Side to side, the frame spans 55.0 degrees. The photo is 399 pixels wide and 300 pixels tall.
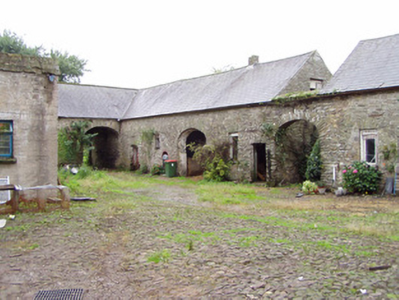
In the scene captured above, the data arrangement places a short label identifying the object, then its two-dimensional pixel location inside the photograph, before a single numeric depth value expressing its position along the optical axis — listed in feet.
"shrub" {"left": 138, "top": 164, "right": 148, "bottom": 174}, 81.05
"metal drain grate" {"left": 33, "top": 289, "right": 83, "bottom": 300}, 14.83
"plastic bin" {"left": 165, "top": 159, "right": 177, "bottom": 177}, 72.23
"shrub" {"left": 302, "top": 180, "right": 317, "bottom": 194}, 46.98
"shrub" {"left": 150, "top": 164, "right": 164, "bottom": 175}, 77.15
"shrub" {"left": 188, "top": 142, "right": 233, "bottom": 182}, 61.36
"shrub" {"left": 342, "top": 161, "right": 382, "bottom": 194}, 43.06
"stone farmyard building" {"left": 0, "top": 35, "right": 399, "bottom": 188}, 45.16
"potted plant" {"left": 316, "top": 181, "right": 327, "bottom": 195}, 47.09
